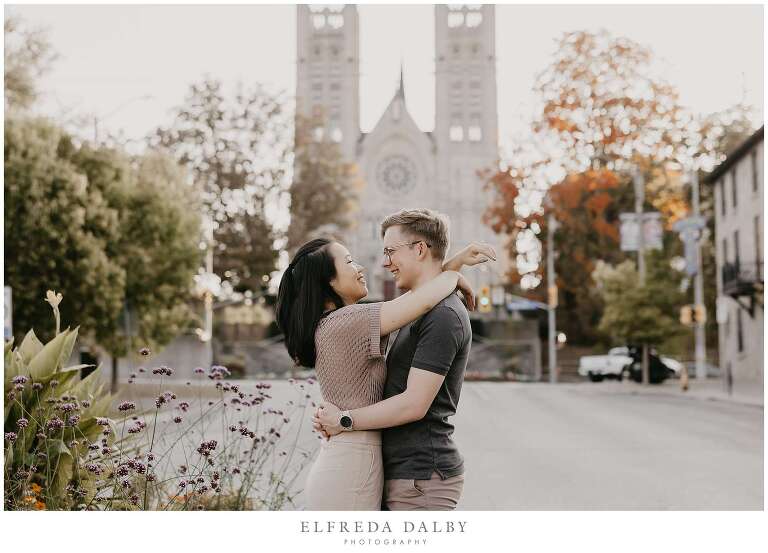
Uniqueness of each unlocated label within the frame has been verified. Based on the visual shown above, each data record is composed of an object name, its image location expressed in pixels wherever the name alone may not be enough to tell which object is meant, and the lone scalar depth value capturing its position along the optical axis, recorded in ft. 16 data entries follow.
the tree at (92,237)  72.49
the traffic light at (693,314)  110.11
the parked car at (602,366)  159.22
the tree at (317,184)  156.66
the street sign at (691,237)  119.75
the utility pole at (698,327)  125.49
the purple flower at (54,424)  16.99
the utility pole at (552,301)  155.94
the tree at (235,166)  146.30
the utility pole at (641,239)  119.65
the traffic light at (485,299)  130.18
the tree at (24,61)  89.40
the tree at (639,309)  123.24
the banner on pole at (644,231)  118.73
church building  283.59
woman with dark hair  12.64
